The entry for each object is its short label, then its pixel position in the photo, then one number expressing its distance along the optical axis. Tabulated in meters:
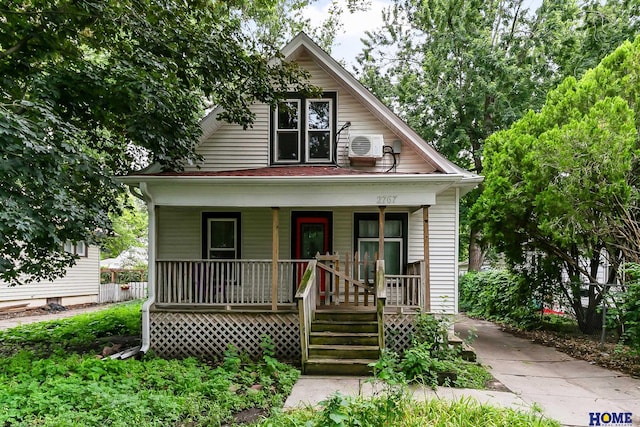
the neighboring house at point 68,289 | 14.14
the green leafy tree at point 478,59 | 14.88
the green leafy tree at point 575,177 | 7.41
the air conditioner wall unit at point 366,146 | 8.71
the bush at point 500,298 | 11.27
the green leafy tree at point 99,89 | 6.27
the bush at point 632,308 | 6.76
